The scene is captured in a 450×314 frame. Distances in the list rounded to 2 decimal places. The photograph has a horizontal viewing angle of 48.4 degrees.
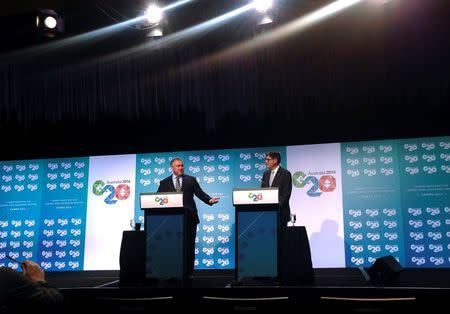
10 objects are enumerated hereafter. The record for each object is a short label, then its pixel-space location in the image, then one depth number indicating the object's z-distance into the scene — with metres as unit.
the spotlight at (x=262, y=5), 6.09
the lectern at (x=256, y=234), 4.32
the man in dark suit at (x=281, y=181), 5.66
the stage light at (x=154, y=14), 6.28
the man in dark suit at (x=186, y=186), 5.80
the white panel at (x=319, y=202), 7.07
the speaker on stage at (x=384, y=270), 3.92
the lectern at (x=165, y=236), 4.48
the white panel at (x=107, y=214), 7.69
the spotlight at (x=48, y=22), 6.14
